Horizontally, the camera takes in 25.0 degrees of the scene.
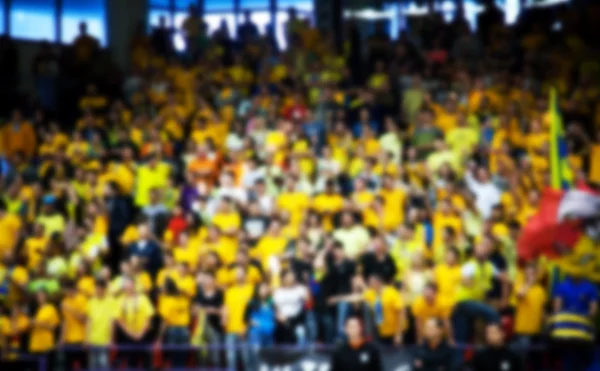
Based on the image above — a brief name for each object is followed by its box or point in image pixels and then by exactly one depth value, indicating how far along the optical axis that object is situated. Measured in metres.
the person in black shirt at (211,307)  17.66
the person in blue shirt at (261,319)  17.39
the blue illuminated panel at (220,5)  30.44
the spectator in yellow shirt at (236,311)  17.53
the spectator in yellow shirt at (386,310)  17.28
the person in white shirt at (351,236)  18.50
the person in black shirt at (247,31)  26.11
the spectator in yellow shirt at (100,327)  17.62
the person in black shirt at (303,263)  17.92
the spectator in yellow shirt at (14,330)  17.84
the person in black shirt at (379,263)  17.77
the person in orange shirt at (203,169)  20.59
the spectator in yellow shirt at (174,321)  17.72
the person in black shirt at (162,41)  26.03
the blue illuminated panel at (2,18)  26.98
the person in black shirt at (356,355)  15.24
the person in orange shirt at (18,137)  22.44
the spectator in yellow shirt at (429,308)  17.02
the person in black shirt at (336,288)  17.55
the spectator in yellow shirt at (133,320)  17.69
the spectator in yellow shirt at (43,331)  17.72
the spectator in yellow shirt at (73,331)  17.91
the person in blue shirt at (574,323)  13.56
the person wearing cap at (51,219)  20.08
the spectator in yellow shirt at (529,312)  16.89
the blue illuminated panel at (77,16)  27.98
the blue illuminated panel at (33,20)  27.27
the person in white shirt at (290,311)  17.42
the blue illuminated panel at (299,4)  29.81
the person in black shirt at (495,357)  15.15
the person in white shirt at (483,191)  19.23
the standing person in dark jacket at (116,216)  20.06
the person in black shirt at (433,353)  15.51
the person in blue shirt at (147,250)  18.91
